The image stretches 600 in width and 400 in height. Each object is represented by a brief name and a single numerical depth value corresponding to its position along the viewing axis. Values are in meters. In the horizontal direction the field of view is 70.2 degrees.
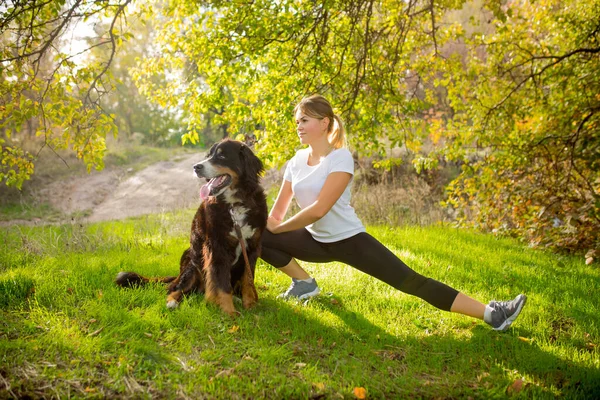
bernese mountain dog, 3.31
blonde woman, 3.13
